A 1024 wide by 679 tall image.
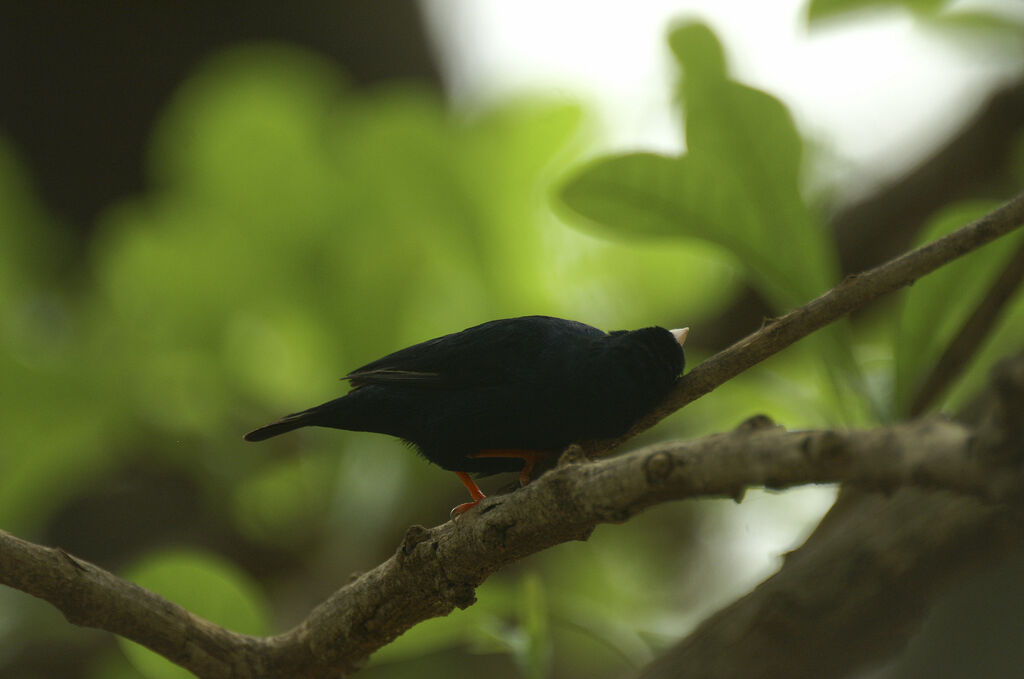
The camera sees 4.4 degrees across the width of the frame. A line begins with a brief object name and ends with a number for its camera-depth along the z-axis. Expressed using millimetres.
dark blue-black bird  2788
